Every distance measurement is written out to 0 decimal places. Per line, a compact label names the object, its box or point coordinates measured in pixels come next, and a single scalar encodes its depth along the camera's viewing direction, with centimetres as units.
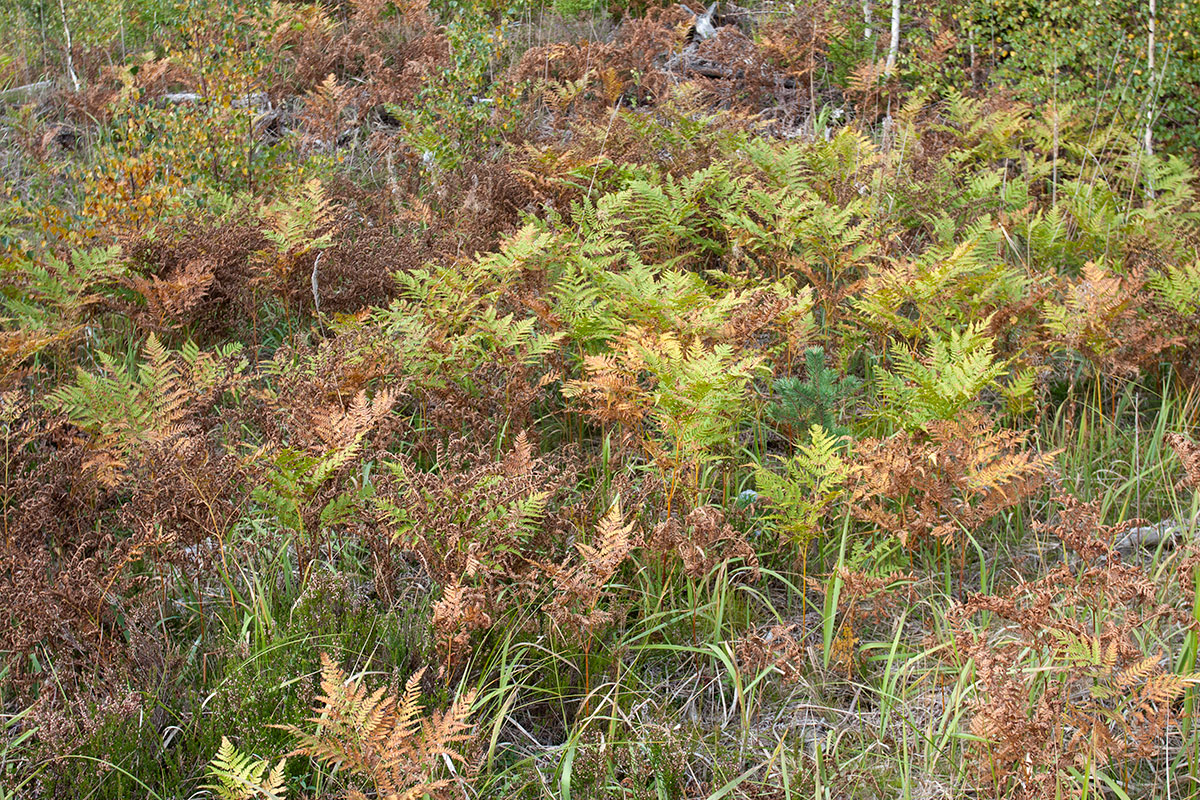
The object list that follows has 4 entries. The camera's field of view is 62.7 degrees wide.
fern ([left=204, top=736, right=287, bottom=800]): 195
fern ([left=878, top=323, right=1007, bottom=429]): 319
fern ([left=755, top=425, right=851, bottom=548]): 292
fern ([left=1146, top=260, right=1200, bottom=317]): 392
